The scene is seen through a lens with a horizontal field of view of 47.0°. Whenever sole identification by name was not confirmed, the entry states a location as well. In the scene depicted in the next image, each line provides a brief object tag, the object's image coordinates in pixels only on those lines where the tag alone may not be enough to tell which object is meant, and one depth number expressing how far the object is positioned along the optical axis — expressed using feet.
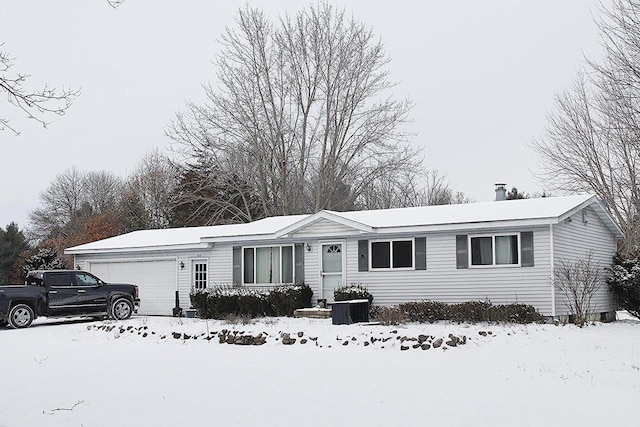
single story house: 64.85
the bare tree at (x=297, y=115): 127.95
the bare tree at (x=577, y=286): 61.36
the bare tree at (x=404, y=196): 155.43
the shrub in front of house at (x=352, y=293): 70.95
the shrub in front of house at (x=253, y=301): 74.18
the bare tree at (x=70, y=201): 177.88
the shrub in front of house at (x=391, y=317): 62.82
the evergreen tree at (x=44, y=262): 116.57
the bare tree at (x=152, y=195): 159.22
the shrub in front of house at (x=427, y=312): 64.08
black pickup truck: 72.74
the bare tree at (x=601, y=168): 104.94
